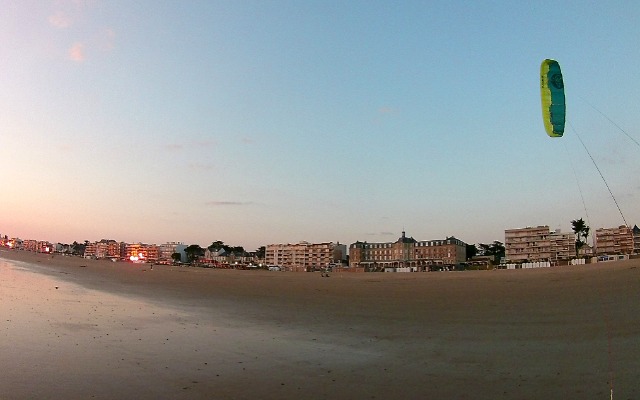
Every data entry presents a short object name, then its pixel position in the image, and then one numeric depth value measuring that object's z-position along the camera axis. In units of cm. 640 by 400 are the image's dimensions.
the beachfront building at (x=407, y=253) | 14250
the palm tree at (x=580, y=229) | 11075
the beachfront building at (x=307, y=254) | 18138
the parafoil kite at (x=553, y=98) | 1402
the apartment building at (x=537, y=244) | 10794
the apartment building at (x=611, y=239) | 9006
